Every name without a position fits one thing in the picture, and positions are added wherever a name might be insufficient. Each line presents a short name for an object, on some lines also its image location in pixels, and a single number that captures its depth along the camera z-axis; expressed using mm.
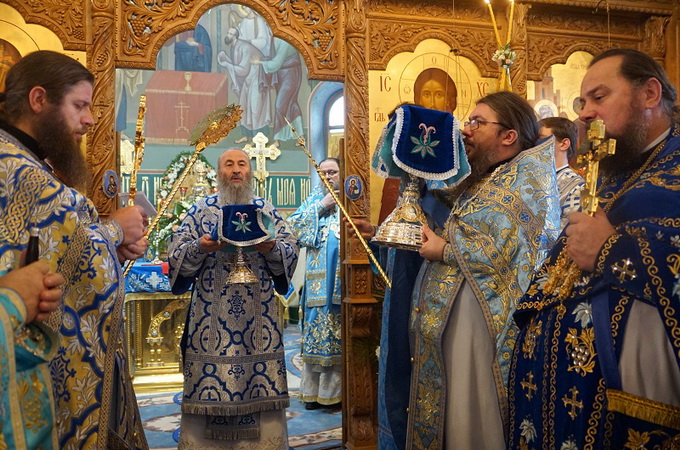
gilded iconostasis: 4203
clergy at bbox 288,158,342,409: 5875
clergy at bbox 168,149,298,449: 4004
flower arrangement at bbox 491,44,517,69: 4371
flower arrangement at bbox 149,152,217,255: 7352
